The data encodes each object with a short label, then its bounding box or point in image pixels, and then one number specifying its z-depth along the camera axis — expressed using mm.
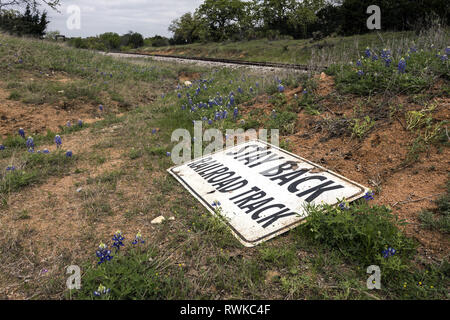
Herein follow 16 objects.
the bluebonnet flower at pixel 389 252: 2046
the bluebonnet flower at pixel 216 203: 2924
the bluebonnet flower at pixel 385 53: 4837
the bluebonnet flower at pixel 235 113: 5322
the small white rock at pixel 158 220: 2861
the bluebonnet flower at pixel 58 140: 4441
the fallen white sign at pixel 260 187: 2699
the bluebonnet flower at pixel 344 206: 2486
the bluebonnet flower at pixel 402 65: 4180
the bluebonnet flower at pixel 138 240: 2432
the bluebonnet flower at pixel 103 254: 2183
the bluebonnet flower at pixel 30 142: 4656
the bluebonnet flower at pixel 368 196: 2617
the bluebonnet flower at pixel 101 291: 1891
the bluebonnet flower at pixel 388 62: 4648
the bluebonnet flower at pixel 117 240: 2354
